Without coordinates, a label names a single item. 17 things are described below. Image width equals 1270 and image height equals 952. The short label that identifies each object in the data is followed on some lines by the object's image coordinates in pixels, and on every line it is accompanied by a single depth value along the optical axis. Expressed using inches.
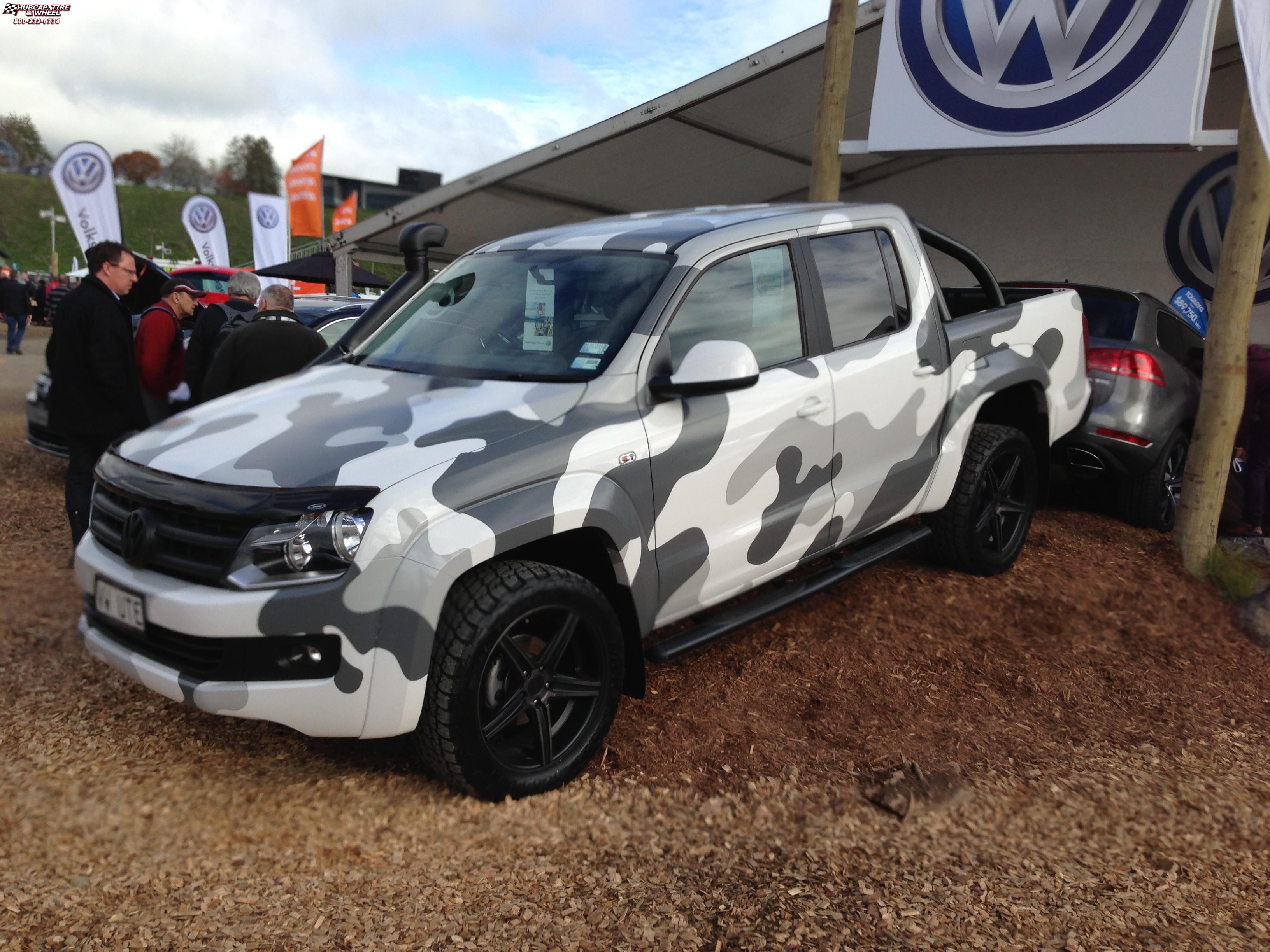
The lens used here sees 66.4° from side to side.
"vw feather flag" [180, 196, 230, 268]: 1041.5
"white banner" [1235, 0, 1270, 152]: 169.9
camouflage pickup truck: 109.7
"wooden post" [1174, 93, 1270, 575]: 205.2
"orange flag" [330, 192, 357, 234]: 1156.3
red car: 810.8
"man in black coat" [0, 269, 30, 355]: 778.2
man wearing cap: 230.7
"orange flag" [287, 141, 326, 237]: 881.5
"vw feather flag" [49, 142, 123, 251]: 787.4
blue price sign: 412.8
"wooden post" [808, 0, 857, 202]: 254.1
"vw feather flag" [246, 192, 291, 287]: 970.7
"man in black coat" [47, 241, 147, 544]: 202.1
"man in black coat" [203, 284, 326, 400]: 211.2
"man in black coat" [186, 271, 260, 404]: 248.1
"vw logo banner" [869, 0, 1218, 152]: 225.5
